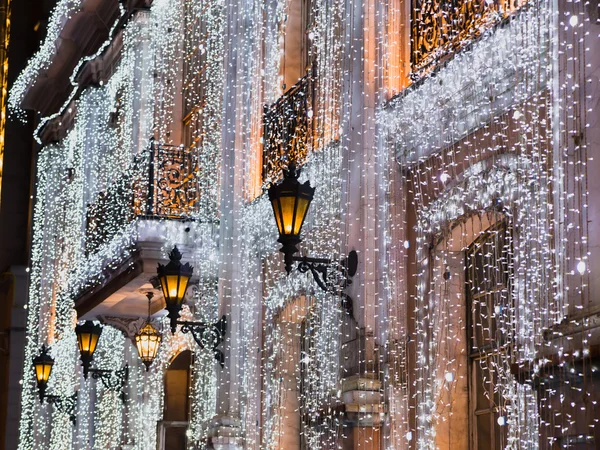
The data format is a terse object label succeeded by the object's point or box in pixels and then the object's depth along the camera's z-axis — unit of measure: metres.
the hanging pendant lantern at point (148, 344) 14.67
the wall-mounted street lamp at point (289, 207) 9.54
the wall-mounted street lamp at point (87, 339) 16.03
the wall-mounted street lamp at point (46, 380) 19.63
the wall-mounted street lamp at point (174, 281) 12.06
